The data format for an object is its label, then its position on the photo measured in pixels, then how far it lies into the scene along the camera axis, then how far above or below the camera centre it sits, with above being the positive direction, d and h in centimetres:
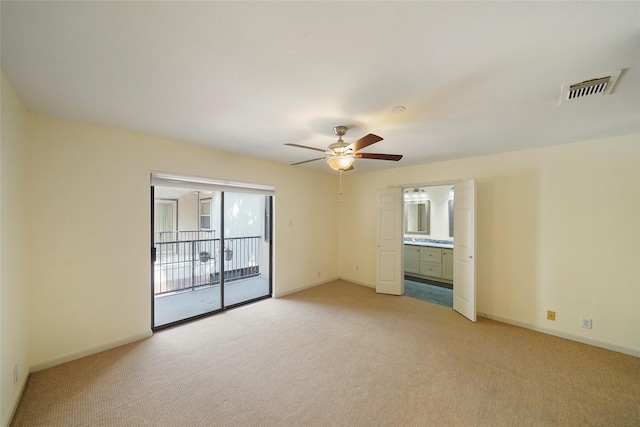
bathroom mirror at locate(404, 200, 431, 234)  627 -3
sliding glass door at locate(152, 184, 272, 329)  427 -75
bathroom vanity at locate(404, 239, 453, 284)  529 -100
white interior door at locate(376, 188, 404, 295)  465 -54
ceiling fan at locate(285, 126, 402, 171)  237 +60
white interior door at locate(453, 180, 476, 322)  351 -52
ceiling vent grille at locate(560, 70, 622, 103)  164 +93
